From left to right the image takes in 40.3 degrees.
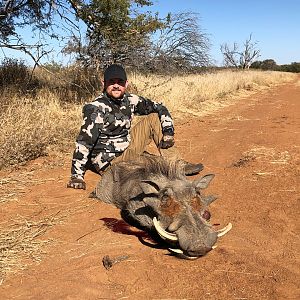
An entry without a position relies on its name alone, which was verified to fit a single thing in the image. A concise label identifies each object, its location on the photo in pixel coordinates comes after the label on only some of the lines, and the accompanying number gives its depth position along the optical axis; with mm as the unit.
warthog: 2855
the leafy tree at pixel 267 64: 67075
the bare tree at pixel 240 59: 49075
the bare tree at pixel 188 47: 22844
